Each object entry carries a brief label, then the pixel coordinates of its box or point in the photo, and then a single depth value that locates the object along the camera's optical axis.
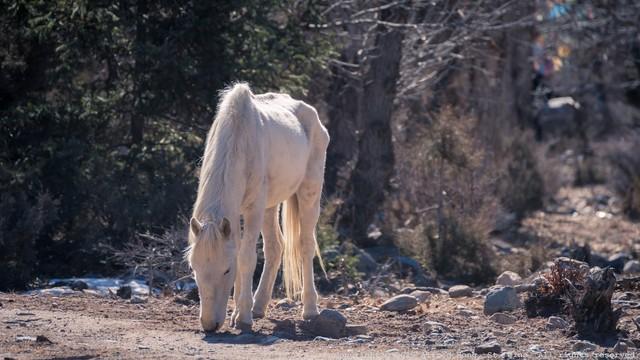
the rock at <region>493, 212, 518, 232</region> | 34.89
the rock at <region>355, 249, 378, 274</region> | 27.12
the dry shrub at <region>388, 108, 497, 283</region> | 27.87
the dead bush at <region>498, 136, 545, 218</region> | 38.87
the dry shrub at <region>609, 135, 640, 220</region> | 40.84
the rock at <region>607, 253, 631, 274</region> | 28.04
